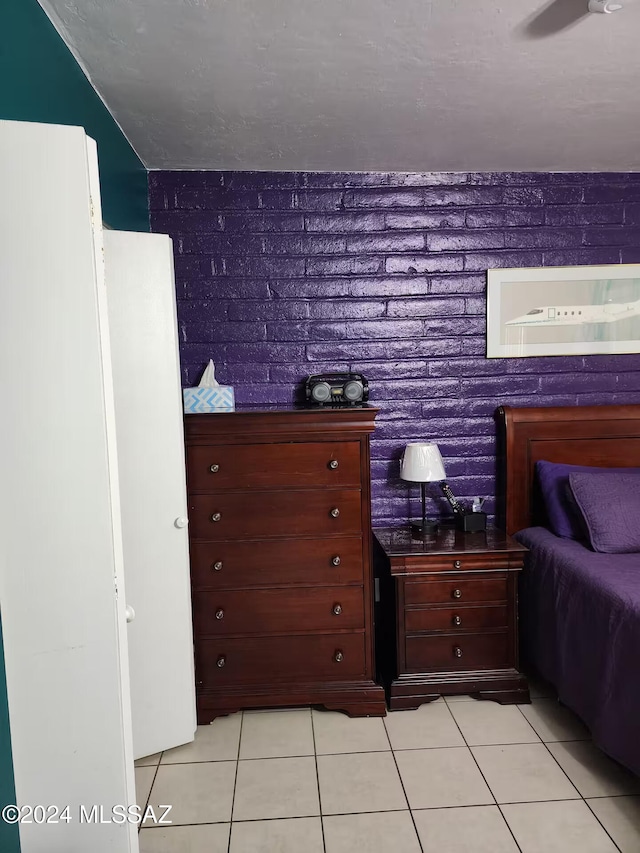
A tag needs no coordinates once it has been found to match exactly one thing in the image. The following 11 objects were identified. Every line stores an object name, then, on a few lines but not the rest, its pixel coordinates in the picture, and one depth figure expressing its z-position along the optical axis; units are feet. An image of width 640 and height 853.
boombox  9.90
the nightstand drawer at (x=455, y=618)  9.61
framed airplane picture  10.98
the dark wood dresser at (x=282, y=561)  9.20
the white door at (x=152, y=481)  8.04
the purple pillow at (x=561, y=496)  10.05
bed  7.50
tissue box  9.55
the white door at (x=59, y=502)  4.27
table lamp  9.97
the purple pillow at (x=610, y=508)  9.30
